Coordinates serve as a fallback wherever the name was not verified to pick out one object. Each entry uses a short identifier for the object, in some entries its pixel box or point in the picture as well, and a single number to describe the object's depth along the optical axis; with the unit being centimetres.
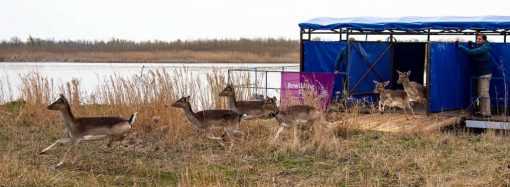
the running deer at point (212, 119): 1193
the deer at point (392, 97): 1552
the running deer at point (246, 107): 1355
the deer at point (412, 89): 1638
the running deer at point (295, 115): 1272
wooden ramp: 1377
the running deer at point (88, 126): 1067
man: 1549
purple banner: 1521
